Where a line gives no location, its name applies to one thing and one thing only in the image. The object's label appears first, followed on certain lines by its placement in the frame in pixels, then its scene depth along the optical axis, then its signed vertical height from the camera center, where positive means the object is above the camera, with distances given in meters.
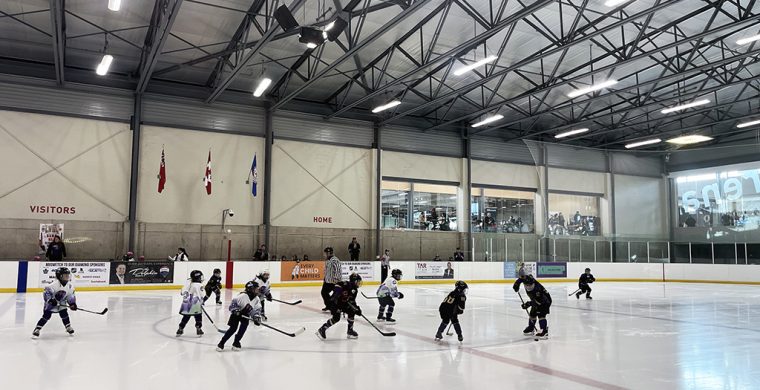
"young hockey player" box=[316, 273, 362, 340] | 9.28 -1.15
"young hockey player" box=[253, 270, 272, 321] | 11.10 -0.93
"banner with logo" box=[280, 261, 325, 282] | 22.23 -1.30
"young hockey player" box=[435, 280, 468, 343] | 9.02 -1.11
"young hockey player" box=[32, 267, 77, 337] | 9.12 -1.00
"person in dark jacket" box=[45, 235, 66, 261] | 19.92 -0.45
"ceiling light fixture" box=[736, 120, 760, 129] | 27.16 +5.83
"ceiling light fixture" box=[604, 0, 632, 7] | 13.71 +5.91
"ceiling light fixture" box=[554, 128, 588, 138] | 28.68 +5.66
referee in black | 12.64 -0.80
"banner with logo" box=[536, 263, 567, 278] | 27.97 -1.56
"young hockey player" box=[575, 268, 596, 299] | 17.73 -1.41
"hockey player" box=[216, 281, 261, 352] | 7.96 -1.05
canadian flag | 23.41 +2.62
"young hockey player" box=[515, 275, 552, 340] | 9.77 -1.17
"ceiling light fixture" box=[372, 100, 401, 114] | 23.80 +5.85
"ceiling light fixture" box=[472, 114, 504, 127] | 26.15 +5.79
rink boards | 18.03 -1.53
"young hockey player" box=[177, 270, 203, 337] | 9.27 -1.05
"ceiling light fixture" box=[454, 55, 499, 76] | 17.56 +5.74
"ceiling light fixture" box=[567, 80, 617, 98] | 20.39 +5.71
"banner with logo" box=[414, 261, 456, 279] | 25.25 -1.42
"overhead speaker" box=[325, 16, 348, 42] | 13.43 +5.21
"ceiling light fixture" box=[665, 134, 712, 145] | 30.09 +5.51
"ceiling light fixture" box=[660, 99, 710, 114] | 23.61 +5.82
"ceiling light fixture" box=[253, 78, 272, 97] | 19.33 +5.47
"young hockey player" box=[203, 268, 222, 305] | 10.84 -0.94
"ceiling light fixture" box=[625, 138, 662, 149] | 30.46 +5.51
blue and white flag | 24.46 +2.76
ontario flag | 22.84 +2.59
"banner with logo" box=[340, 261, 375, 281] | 23.25 -1.26
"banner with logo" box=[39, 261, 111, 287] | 18.22 -1.13
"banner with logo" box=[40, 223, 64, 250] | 21.33 +0.26
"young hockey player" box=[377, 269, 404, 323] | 11.47 -1.13
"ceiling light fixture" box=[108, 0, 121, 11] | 12.49 +5.34
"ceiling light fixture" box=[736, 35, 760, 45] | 16.44 +5.97
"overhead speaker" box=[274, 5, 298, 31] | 13.16 +5.29
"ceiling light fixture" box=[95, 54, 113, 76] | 17.72 +5.71
